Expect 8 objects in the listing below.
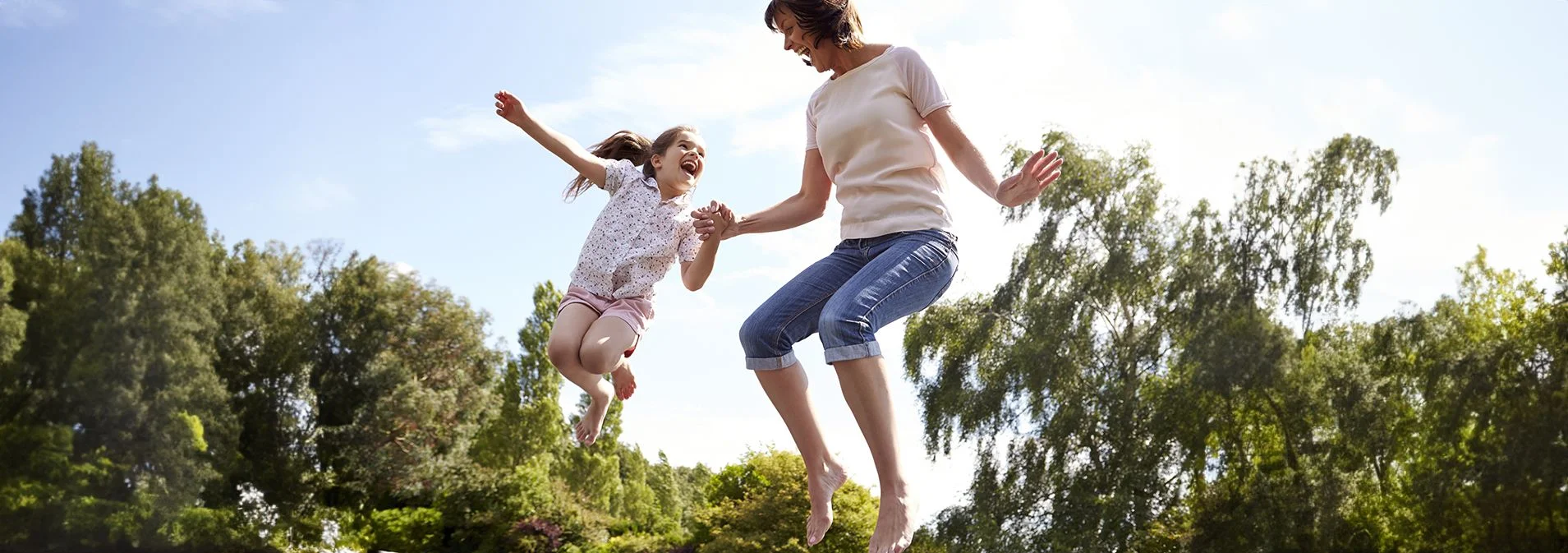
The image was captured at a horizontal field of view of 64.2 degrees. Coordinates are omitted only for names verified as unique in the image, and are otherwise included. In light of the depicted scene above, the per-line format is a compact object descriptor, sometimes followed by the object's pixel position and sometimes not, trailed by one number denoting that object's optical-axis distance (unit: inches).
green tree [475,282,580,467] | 1246.3
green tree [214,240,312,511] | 1147.3
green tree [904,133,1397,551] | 826.8
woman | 123.3
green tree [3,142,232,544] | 1050.1
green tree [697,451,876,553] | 941.2
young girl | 176.1
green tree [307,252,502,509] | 1171.9
